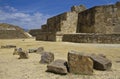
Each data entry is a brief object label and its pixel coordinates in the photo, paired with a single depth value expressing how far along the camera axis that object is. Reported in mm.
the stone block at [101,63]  2703
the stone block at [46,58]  3164
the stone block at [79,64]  2437
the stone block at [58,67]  2402
